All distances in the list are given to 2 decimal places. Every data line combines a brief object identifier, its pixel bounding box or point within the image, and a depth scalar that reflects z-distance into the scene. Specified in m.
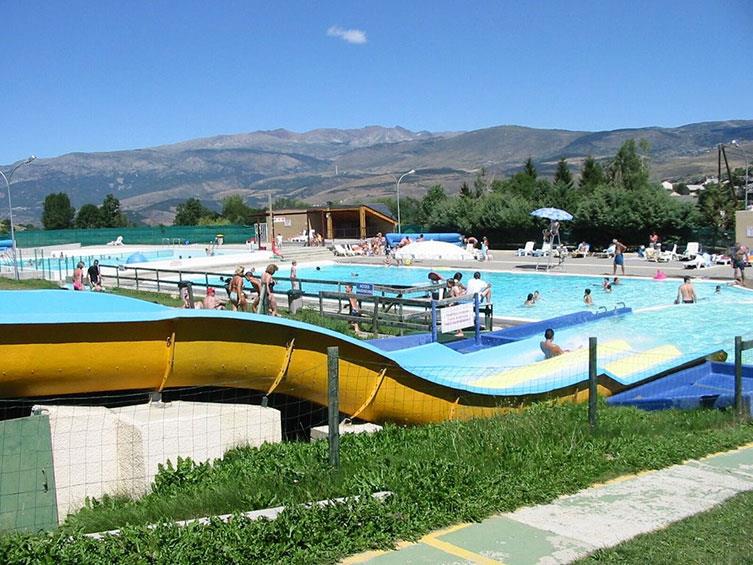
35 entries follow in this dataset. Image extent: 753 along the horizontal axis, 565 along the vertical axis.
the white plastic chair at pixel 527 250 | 44.41
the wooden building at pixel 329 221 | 63.13
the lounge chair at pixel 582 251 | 42.12
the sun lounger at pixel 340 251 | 47.25
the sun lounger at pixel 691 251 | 36.23
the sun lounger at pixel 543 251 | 41.34
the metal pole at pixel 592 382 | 7.57
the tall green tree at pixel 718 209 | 46.31
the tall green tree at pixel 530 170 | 77.79
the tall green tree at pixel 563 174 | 63.25
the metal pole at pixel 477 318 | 15.56
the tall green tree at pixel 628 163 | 80.62
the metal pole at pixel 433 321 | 14.93
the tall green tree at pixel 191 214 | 105.99
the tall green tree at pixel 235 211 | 98.38
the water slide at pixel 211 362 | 6.93
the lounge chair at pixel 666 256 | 37.53
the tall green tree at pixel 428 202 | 69.43
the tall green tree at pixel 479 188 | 72.06
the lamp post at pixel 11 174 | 34.90
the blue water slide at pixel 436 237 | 51.95
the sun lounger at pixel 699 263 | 33.00
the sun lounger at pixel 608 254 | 41.09
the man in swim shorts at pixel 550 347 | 13.01
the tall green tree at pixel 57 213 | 111.50
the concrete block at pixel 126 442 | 6.62
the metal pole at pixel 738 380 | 8.88
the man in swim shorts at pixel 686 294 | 22.20
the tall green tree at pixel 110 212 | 105.44
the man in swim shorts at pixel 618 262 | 31.33
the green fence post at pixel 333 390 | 5.71
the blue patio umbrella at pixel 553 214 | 34.50
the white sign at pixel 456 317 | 14.52
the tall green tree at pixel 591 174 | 73.75
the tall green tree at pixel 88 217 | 105.31
